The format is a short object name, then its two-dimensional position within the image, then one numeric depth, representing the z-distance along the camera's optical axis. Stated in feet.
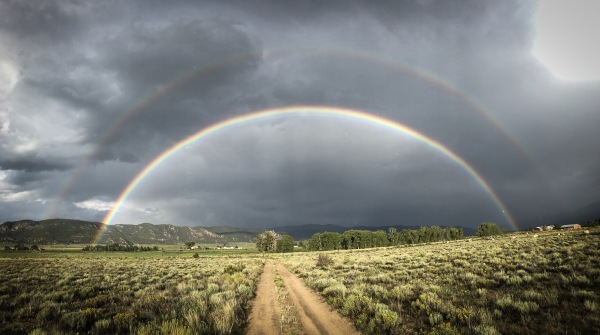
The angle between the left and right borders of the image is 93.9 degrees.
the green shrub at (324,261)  108.78
